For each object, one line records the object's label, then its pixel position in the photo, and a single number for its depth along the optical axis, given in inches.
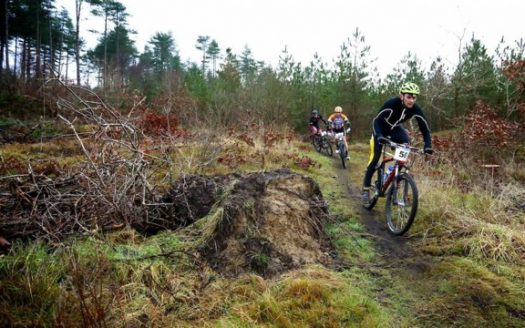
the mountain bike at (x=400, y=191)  174.5
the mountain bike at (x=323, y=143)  510.6
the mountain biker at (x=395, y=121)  194.5
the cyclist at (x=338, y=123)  470.0
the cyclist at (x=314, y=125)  544.7
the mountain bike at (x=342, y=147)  421.9
